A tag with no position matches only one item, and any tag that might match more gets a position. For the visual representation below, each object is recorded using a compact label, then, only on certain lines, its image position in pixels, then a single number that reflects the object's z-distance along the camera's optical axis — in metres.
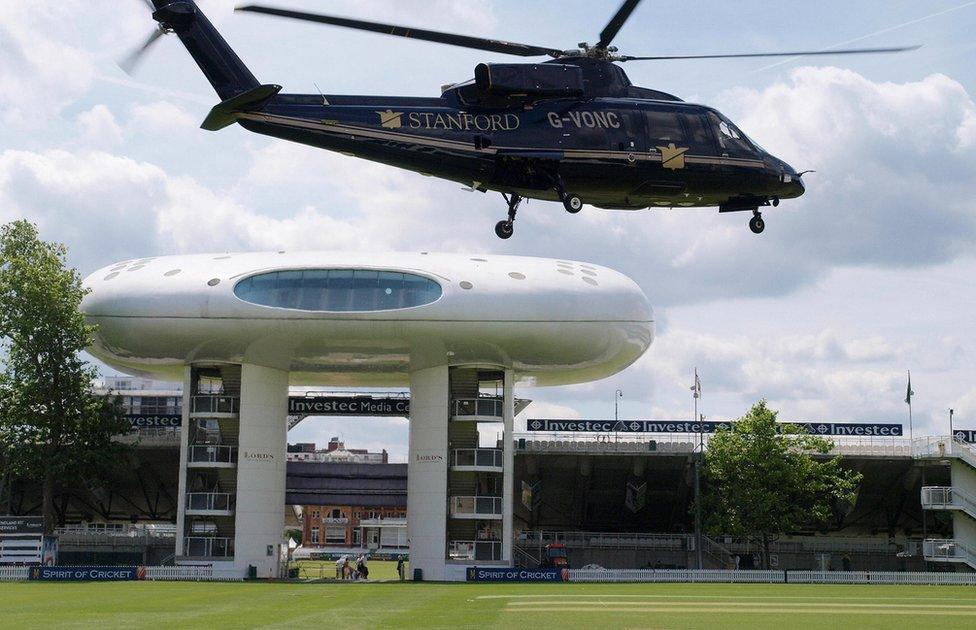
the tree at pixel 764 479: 79.00
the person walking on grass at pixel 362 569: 74.44
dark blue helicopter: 32.41
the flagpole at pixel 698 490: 81.69
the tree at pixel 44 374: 73.19
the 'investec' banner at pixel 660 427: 90.75
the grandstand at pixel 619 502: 82.94
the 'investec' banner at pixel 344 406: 87.69
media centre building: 71.25
